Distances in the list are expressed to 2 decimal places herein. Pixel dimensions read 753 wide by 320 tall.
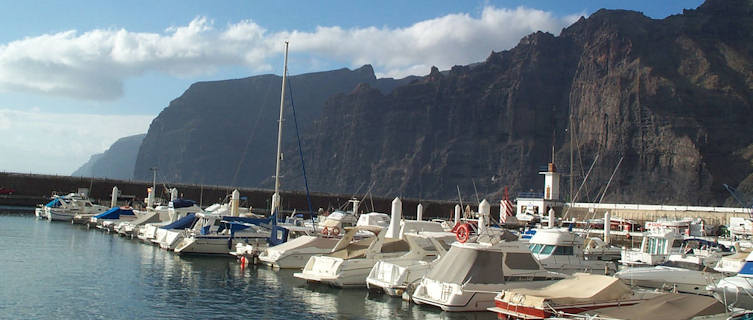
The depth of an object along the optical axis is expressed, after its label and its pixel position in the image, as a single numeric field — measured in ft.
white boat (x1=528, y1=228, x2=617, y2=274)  92.79
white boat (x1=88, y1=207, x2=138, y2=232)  173.68
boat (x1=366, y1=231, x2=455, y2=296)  76.64
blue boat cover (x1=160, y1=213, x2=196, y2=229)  129.18
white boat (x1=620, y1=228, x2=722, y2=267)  112.31
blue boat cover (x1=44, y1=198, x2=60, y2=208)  208.23
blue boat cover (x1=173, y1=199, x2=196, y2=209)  160.76
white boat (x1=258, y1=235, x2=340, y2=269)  100.53
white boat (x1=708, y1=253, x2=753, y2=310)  69.15
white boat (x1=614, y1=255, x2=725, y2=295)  84.74
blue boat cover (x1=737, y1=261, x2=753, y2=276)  71.61
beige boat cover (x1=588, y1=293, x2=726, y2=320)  53.62
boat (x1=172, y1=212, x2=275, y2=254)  115.85
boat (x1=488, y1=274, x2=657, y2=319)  60.34
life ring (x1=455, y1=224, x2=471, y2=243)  71.27
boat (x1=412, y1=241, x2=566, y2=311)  67.15
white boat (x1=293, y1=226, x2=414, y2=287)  83.82
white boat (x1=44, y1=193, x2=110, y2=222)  200.85
